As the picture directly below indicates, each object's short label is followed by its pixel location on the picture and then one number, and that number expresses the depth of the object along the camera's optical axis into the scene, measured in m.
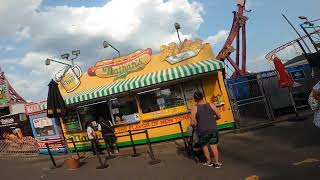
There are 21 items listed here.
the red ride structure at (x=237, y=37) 15.67
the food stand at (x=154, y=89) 9.38
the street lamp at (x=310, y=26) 13.01
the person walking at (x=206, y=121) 5.35
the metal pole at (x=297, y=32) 13.13
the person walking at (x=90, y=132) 9.46
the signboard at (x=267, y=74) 10.07
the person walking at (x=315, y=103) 4.24
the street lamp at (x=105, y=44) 11.63
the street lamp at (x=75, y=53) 11.95
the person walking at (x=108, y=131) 9.33
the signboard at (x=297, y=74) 10.53
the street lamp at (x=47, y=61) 12.69
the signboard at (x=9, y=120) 15.04
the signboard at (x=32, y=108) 12.53
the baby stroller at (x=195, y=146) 6.28
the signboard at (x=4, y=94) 21.60
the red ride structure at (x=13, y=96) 22.15
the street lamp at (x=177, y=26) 10.47
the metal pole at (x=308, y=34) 13.12
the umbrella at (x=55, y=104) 8.76
